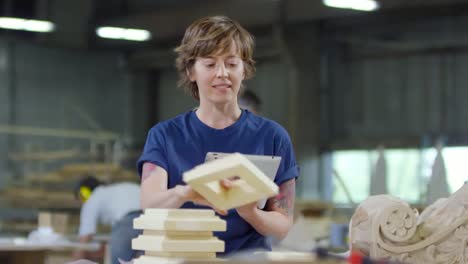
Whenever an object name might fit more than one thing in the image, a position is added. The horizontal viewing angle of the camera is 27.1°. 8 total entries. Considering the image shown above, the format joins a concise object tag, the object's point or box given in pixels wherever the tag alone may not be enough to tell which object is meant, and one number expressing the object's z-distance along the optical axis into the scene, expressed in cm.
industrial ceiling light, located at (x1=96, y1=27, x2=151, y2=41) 1989
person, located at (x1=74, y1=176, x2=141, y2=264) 823
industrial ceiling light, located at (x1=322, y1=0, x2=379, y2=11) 1633
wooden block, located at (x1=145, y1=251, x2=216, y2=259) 222
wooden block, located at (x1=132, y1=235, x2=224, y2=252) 222
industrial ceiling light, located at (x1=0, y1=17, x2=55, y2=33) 1942
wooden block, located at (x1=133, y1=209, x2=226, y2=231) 223
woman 263
